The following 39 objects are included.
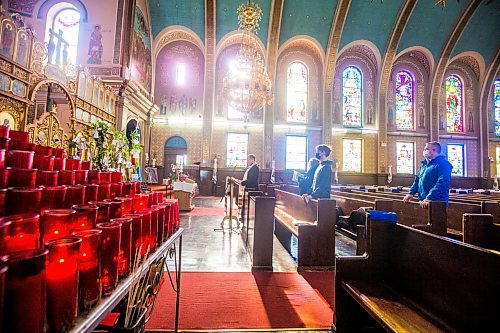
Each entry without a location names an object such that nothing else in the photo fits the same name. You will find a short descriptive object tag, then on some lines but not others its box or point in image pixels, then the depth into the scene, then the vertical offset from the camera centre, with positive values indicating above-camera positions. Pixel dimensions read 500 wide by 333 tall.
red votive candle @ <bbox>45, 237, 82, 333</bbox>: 0.63 -0.28
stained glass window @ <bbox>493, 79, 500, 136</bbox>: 15.96 +4.77
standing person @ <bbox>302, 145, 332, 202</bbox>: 4.23 +0.03
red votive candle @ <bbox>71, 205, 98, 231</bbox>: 0.95 -0.17
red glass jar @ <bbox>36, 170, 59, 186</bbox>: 1.40 -0.04
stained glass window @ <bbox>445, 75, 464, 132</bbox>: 15.84 +4.69
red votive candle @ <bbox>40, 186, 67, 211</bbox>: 1.09 -0.11
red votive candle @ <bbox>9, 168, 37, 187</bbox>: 1.19 -0.04
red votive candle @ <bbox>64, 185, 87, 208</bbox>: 1.21 -0.11
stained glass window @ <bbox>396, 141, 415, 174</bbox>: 15.23 +1.40
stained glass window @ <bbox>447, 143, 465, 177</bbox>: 15.59 +1.56
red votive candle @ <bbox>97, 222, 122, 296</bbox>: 0.87 -0.28
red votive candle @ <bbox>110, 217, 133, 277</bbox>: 0.99 -0.28
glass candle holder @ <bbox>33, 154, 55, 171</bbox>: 1.86 +0.05
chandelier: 8.45 +3.01
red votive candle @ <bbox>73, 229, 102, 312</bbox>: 0.75 -0.28
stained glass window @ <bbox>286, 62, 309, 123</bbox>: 14.70 +4.73
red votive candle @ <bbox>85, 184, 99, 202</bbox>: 1.37 -0.11
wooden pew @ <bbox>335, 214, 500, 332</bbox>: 1.29 -0.62
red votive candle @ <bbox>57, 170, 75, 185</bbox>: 1.61 -0.04
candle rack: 0.67 -0.38
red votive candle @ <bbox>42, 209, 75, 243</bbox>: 0.85 -0.17
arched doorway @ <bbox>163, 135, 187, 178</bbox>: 13.91 +1.17
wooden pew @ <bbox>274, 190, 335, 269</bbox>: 3.78 -0.83
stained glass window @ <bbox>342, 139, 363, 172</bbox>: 14.96 +1.42
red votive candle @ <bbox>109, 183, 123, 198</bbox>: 1.67 -0.11
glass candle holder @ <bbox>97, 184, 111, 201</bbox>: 1.51 -0.11
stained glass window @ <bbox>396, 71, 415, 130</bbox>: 15.49 +4.73
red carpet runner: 2.23 -1.21
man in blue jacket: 3.70 +0.09
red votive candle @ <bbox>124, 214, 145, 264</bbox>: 1.10 -0.26
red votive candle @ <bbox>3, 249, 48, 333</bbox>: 0.53 -0.25
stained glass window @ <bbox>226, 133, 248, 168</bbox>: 14.13 +1.43
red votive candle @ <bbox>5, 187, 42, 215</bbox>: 0.94 -0.11
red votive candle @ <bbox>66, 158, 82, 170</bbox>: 2.38 +0.06
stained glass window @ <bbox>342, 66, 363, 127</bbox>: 15.12 +4.65
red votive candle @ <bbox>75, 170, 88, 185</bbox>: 1.84 -0.03
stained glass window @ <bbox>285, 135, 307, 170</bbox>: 14.50 +1.42
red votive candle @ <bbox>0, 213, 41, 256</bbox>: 0.68 -0.17
